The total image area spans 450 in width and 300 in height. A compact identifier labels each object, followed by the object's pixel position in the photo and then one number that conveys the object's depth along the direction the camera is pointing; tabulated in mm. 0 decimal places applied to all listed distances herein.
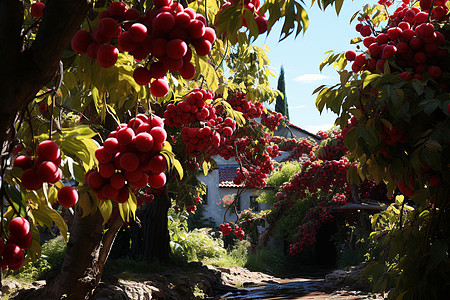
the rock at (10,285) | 7523
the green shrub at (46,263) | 9086
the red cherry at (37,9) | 1588
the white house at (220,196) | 24250
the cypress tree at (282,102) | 35781
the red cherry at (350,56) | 2797
